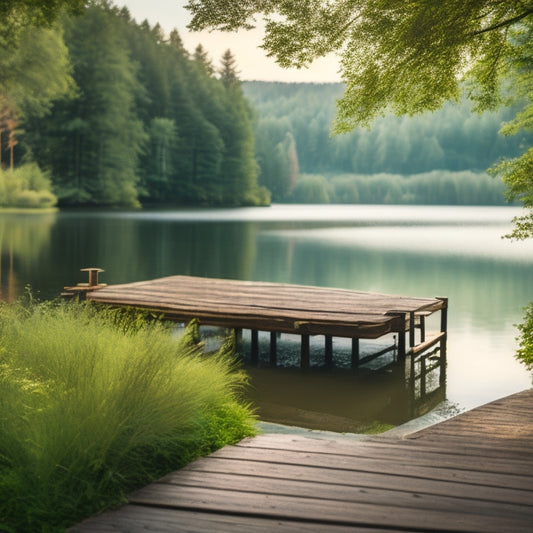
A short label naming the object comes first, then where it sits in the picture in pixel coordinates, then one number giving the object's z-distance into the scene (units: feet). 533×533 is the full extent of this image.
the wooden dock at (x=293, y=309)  34.52
